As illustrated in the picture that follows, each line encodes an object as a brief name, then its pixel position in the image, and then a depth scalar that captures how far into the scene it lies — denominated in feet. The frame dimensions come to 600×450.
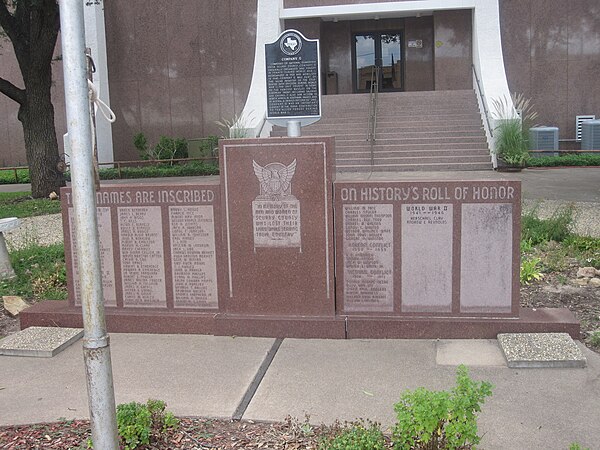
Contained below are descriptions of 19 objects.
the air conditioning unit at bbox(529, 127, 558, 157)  64.03
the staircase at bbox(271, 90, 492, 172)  49.67
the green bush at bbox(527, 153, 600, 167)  59.77
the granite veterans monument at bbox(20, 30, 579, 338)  16.37
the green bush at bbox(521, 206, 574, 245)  26.24
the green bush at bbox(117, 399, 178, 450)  10.78
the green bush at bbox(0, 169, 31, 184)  70.74
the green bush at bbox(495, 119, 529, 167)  49.32
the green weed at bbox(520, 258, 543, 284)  21.34
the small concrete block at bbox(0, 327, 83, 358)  16.61
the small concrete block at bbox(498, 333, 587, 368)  14.47
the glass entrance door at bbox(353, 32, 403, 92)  75.20
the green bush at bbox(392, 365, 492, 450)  9.50
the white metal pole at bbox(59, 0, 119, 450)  8.41
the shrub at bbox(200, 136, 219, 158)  69.05
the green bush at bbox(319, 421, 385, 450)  10.08
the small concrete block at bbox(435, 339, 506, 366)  15.01
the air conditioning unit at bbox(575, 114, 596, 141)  67.67
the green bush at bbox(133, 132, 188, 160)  68.80
